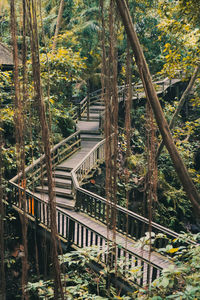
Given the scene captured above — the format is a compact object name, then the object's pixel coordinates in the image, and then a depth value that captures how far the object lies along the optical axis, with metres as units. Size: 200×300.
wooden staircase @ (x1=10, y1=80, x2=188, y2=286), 6.78
